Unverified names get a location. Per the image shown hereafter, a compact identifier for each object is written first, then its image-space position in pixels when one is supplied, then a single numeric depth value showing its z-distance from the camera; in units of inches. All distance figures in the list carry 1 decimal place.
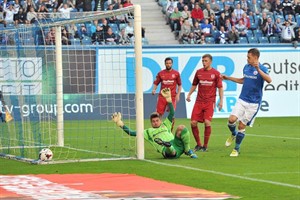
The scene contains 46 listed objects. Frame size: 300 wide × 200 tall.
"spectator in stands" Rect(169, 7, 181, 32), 1616.6
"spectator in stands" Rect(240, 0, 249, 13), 1703.9
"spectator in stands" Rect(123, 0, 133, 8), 1559.1
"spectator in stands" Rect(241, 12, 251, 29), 1652.6
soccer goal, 760.5
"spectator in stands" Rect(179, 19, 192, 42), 1550.2
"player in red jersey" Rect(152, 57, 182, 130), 940.6
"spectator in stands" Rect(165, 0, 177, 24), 1662.2
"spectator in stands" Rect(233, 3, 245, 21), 1664.6
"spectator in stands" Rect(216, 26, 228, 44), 1547.5
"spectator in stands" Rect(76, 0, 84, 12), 1563.7
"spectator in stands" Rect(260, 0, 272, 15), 1737.9
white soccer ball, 709.9
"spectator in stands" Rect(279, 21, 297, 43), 1578.5
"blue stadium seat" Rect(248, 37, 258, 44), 1605.9
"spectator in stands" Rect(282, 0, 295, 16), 1722.2
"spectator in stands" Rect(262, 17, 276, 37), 1627.2
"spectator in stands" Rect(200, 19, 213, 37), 1584.6
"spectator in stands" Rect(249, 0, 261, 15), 1728.7
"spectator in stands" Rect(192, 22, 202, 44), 1540.4
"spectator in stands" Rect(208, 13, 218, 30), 1619.8
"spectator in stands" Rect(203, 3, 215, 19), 1658.5
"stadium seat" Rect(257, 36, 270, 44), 1604.2
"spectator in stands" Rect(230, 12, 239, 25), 1640.1
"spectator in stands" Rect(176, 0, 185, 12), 1663.4
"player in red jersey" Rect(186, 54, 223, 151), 829.2
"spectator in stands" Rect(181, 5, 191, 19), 1617.6
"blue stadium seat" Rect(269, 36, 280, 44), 1612.9
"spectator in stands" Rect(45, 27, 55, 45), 884.2
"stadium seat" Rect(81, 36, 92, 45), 1191.4
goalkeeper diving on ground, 717.9
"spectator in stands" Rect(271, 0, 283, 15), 1726.0
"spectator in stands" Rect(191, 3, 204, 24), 1628.9
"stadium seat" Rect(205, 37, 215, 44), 1550.8
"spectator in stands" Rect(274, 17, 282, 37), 1629.8
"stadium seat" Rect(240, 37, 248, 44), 1595.7
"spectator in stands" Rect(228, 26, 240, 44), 1561.3
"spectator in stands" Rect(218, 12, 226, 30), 1619.1
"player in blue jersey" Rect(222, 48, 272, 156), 768.9
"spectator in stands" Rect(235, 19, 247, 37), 1617.9
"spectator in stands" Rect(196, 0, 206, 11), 1676.9
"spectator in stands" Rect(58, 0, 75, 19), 1518.2
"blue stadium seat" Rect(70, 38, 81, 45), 1103.0
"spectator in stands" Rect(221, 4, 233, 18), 1647.6
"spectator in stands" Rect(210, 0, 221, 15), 1696.6
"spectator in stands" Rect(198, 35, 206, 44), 1515.7
